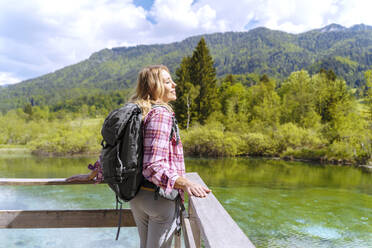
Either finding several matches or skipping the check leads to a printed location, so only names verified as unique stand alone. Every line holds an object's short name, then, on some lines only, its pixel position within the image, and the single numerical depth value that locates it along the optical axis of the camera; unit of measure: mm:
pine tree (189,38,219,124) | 34062
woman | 1248
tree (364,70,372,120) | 20602
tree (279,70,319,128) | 28983
